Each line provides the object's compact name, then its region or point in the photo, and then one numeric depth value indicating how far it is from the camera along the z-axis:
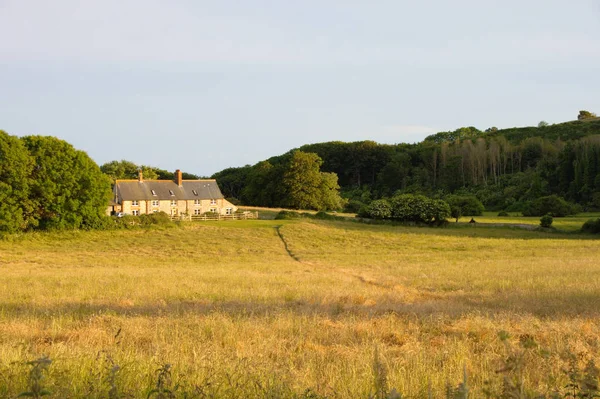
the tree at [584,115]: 179.05
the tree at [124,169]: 114.12
